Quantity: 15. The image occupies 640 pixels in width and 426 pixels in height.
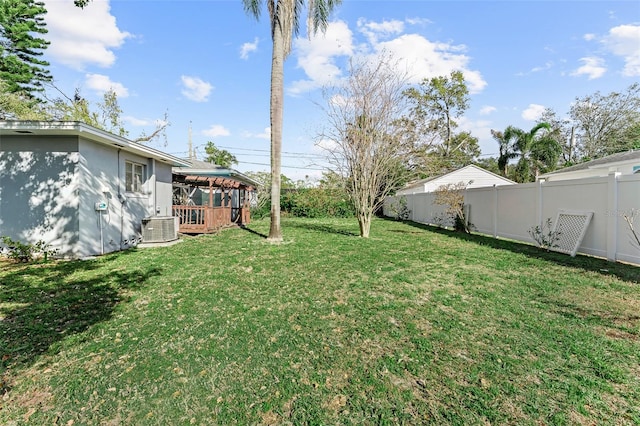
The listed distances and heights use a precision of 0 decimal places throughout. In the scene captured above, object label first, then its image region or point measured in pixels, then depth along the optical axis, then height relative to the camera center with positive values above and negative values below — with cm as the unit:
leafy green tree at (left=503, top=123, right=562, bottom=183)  2216 +421
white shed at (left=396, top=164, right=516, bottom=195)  2244 +209
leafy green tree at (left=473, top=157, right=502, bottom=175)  3613 +531
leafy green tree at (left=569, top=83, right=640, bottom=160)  2483 +750
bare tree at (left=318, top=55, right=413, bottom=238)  987 +258
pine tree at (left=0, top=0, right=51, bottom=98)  1548 +876
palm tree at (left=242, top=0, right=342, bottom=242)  884 +389
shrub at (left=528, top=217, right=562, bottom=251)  766 -78
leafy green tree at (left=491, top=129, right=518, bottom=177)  2375 +442
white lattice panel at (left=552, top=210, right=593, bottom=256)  691 -54
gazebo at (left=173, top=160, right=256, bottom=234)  1160 +32
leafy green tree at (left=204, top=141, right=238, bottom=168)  3108 +536
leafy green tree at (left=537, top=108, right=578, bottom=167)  2819 +718
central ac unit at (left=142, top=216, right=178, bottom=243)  921 -76
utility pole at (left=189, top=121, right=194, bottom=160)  2854 +553
